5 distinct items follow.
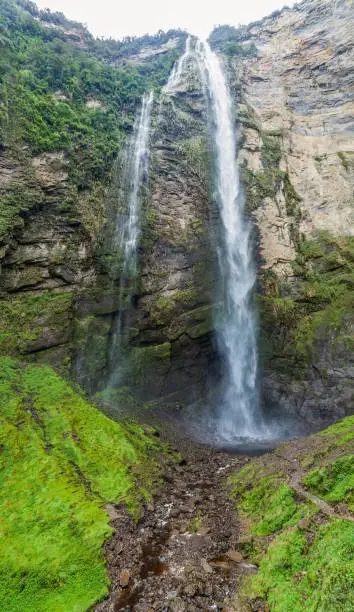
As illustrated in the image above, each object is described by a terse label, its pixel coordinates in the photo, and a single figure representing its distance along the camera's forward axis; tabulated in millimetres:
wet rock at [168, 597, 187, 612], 8719
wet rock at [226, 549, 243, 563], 10461
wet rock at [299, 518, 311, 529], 10048
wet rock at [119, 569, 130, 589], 9695
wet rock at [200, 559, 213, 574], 10051
